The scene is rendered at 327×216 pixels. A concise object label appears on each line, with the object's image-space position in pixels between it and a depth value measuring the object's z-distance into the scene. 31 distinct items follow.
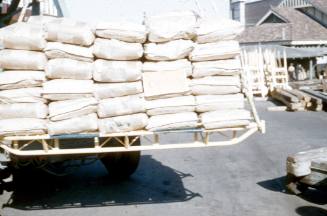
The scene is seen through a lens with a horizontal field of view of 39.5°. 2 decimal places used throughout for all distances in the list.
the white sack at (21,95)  5.79
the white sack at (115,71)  5.83
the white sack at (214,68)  6.06
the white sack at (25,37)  5.75
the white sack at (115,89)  5.89
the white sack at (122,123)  5.82
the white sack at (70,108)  5.73
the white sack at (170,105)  5.91
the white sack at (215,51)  6.00
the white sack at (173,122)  5.86
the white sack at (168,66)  5.94
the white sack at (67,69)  5.79
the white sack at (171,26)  5.82
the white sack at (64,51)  5.83
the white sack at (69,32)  5.77
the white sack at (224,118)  5.87
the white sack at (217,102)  6.00
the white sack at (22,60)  5.78
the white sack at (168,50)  5.89
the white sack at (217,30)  5.95
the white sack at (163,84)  5.89
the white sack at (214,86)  6.03
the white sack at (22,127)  5.67
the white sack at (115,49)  5.82
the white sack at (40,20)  5.91
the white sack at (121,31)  5.82
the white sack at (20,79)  5.76
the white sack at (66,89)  5.75
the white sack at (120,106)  5.86
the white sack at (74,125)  5.71
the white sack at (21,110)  5.73
